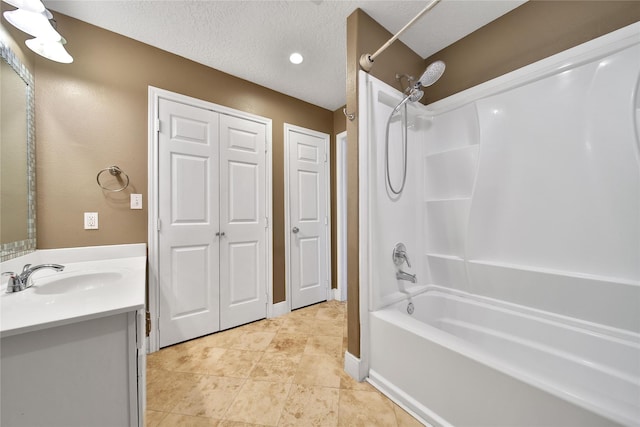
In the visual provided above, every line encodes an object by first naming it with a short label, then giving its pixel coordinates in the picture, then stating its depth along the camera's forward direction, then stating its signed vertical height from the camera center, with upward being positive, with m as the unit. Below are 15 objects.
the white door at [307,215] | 2.50 -0.01
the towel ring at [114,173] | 1.55 +0.30
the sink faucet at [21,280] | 0.90 -0.27
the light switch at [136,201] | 1.66 +0.11
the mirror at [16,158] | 1.11 +0.32
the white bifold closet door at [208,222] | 1.80 -0.06
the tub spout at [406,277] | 1.63 -0.47
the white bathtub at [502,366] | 0.78 -0.74
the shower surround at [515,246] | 1.03 -0.22
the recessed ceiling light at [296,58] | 1.84 +1.32
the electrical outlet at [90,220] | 1.51 -0.04
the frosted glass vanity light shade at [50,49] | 1.18 +0.92
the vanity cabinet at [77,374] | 0.63 -0.49
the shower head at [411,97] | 1.49 +0.81
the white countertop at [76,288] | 0.67 -0.31
